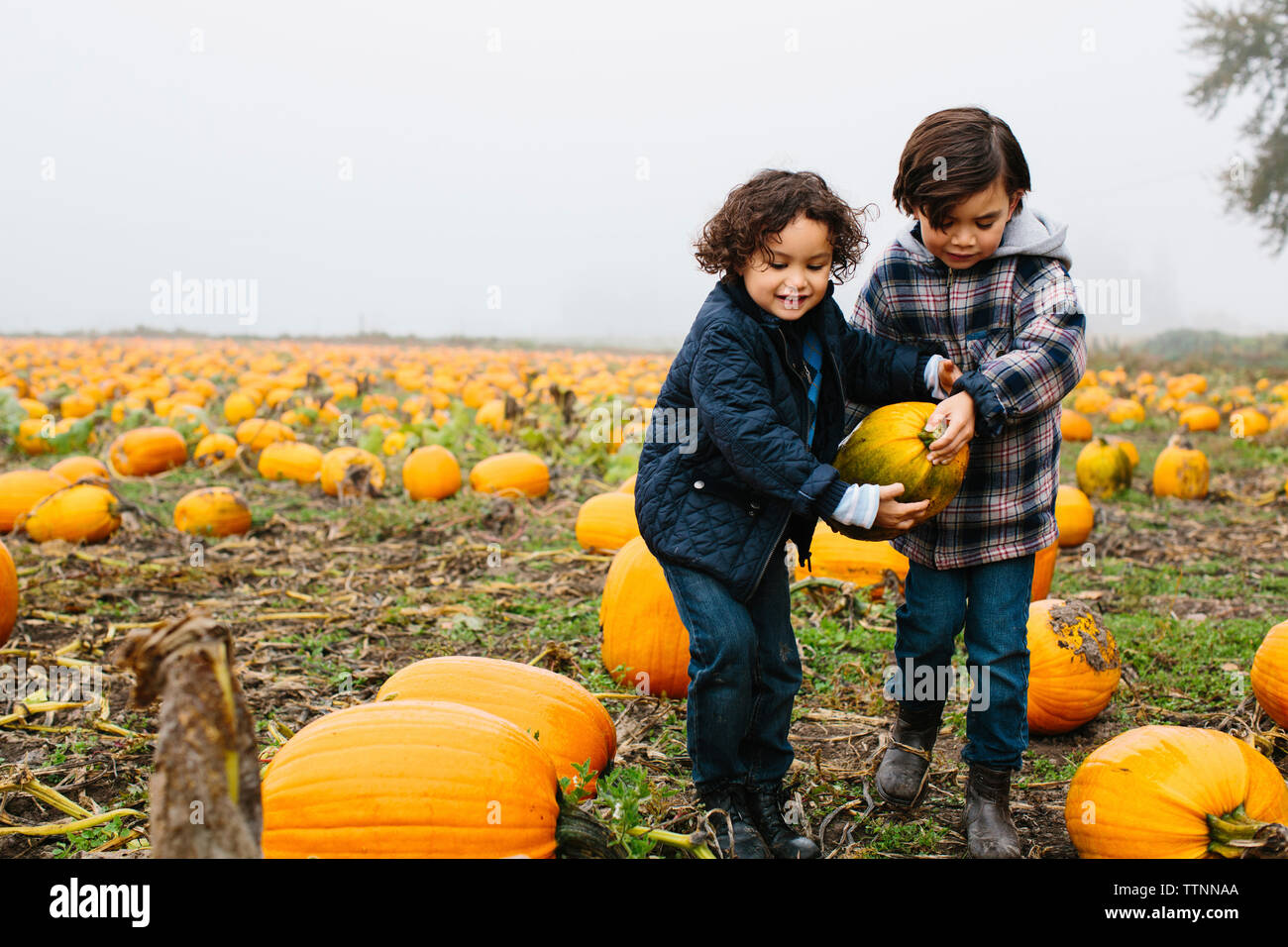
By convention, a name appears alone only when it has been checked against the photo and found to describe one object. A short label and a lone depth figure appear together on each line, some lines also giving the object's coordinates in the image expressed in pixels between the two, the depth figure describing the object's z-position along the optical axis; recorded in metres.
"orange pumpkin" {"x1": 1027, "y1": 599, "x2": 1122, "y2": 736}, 3.69
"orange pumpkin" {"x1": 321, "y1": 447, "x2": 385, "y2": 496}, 7.95
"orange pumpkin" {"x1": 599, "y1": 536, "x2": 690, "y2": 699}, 4.02
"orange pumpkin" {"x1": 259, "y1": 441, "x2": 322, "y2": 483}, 8.70
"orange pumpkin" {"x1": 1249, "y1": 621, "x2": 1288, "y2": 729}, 3.41
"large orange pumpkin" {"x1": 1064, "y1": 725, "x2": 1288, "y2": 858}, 2.58
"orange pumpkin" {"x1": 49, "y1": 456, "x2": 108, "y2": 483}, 7.51
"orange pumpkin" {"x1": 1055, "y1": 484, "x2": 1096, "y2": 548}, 6.45
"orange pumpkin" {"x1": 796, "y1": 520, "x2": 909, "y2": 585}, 5.29
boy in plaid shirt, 2.89
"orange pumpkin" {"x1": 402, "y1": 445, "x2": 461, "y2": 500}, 7.82
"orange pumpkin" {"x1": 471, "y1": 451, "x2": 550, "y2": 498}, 7.91
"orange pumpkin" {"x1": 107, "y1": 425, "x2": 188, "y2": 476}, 8.75
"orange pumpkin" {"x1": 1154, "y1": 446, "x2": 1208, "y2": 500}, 8.02
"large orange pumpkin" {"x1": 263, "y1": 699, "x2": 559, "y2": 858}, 2.23
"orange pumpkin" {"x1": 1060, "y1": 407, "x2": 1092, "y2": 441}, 10.89
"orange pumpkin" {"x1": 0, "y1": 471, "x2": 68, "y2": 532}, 6.54
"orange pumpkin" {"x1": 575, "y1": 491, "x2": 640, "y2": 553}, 6.01
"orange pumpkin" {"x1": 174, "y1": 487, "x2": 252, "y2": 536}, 6.65
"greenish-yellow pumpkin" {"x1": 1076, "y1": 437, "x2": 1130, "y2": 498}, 8.05
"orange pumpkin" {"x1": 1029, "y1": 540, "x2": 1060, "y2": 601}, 4.93
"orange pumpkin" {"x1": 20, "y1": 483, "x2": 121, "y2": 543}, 6.32
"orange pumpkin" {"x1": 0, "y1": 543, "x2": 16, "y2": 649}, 4.09
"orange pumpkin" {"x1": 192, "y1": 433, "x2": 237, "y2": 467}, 9.09
